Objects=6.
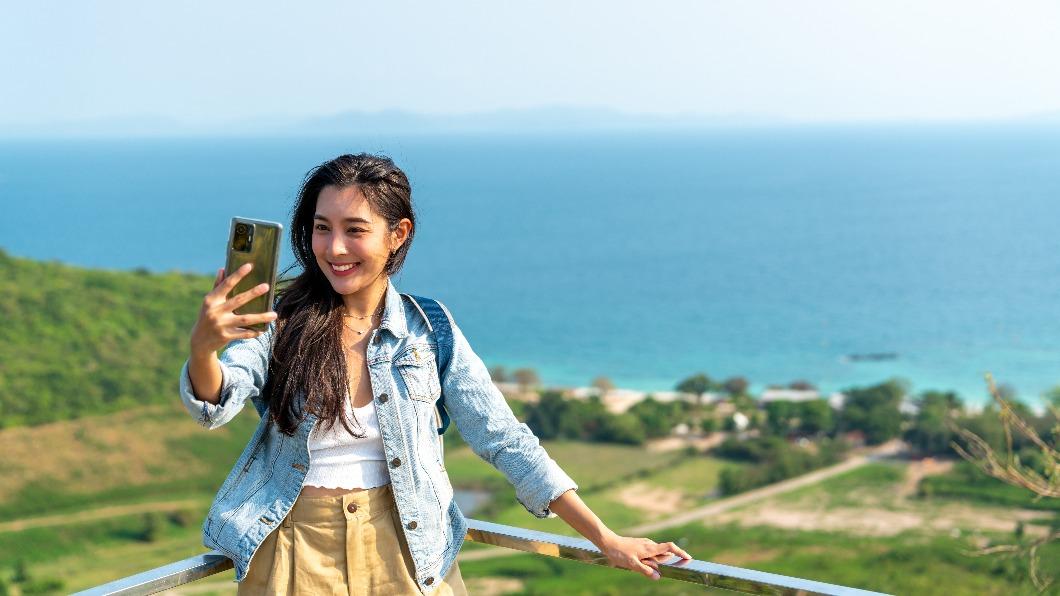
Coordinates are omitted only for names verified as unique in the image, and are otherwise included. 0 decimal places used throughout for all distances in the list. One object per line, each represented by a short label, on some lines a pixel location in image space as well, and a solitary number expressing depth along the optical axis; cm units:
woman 190
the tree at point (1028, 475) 501
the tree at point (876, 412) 3669
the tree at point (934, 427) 3428
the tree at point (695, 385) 4441
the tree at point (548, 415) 3728
